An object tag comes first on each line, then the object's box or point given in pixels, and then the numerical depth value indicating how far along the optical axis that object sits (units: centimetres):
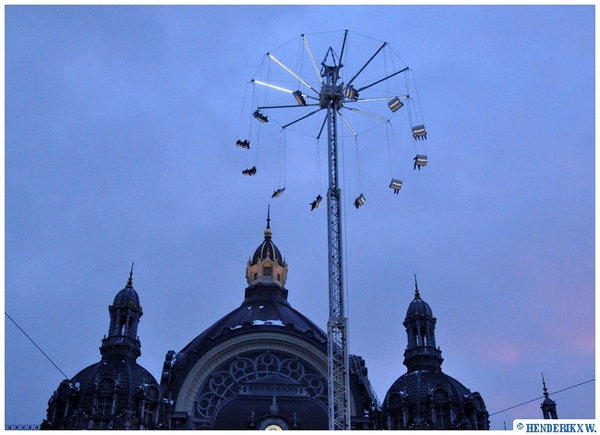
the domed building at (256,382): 5553
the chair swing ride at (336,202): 4516
